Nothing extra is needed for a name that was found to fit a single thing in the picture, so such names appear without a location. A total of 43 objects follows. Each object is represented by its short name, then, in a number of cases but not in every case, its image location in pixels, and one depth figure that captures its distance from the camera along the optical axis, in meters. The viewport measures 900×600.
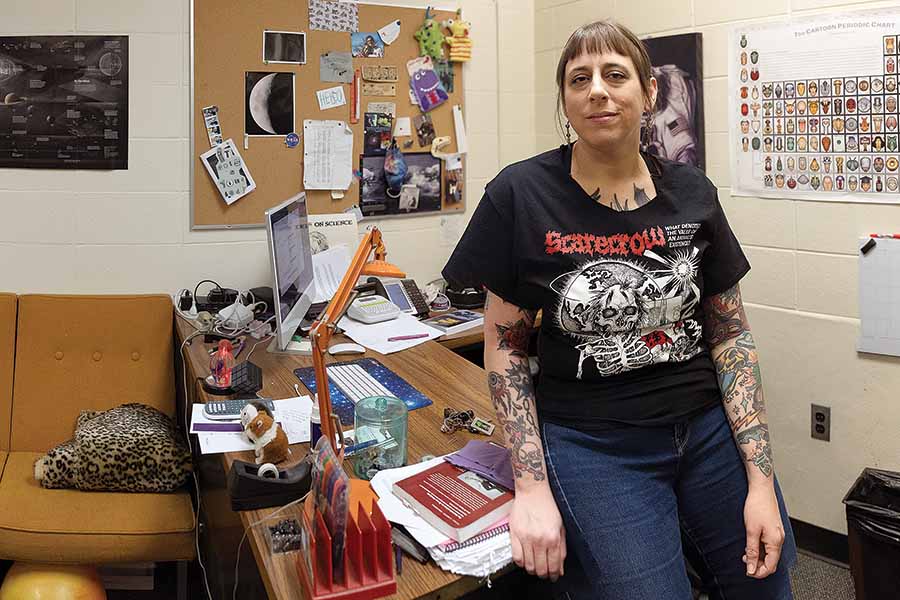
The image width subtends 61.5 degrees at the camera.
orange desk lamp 1.34
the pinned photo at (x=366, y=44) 2.95
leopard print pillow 2.10
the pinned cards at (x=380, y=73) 2.99
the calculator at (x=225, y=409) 1.74
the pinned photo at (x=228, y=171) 2.76
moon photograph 2.79
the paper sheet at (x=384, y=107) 3.01
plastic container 1.46
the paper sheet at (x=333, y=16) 2.87
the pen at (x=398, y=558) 1.17
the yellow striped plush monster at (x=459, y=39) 3.16
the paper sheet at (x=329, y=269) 2.81
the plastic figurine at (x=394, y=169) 3.07
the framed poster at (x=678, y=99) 2.74
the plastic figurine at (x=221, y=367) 1.96
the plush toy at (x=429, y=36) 3.09
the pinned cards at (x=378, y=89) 2.99
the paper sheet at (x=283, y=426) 1.61
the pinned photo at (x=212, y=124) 2.73
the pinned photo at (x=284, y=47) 2.80
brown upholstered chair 2.50
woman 1.31
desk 1.14
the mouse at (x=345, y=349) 2.32
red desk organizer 1.07
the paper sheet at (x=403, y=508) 1.22
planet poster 2.56
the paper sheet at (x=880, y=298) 2.32
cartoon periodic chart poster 2.29
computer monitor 2.12
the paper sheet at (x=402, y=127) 3.08
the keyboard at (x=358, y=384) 1.86
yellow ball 1.95
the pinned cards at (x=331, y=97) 2.91
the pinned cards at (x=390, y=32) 3.01
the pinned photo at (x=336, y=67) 2.90
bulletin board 2.72
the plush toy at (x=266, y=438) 1.52
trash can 2.10
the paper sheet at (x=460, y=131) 3.23
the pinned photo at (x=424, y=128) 3.13
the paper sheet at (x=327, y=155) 2.91
